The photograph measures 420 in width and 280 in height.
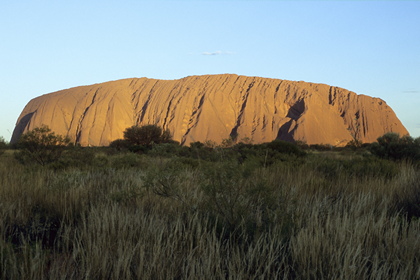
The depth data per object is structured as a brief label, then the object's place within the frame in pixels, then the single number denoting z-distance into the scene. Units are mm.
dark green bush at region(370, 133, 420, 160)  13984
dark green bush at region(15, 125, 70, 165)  12953
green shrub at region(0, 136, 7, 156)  20816
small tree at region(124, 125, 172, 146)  38094
